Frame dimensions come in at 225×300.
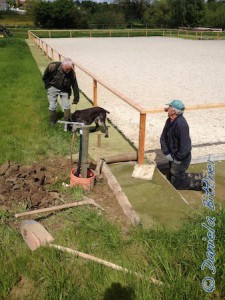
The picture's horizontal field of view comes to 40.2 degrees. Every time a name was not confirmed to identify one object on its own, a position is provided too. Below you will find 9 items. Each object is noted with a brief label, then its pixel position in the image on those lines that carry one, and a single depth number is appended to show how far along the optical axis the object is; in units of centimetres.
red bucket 451
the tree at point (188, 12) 7356
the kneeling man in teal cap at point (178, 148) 451
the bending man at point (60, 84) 660
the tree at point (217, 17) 7212
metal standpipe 431
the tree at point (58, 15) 6781
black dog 679
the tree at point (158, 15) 8041
